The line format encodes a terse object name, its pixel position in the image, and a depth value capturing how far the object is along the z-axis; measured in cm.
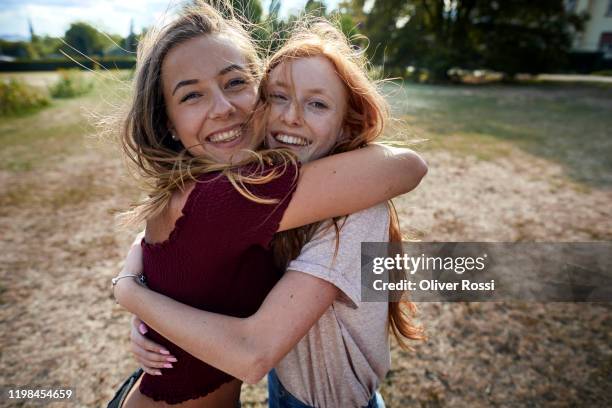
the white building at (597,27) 3347
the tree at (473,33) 2280
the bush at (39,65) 3969
